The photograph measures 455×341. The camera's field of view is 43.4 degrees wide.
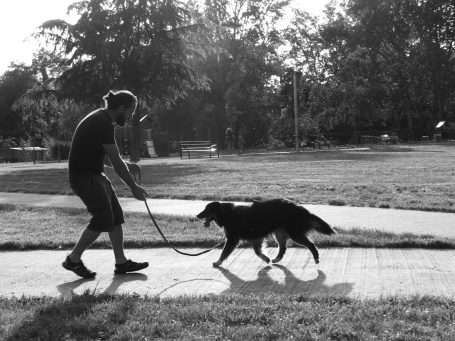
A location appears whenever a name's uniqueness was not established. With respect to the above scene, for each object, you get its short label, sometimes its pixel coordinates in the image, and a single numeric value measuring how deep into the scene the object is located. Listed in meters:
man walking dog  5.54
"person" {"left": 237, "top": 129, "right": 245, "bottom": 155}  34.94
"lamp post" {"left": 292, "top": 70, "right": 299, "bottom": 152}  33.25
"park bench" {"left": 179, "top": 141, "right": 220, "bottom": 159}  32.69
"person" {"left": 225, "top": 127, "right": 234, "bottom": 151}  37.19
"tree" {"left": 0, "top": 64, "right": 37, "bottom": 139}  65.38
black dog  6.07
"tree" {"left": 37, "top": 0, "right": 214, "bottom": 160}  27.19
